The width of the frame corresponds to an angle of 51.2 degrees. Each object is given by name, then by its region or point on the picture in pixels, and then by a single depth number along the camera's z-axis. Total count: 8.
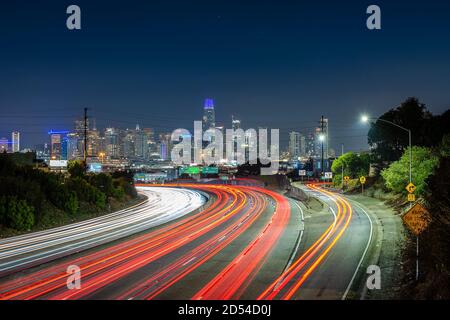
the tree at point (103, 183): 41.69
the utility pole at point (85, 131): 52.09
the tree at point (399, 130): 58.17
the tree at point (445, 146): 33.61
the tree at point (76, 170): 44.97
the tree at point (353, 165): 70.38
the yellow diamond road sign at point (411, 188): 27.12
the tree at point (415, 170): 35.66
